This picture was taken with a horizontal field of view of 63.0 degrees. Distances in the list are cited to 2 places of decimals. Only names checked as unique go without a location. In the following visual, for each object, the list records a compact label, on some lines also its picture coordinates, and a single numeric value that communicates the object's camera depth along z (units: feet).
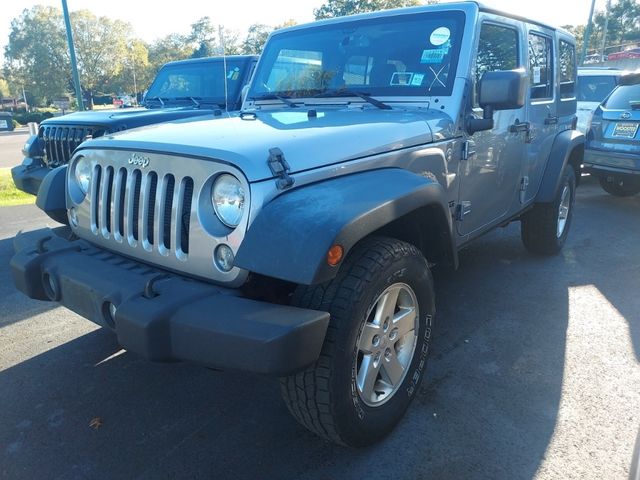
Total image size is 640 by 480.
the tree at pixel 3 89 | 231.34
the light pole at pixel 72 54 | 38.32
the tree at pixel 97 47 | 170.81
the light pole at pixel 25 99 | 185.90
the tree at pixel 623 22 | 192.03
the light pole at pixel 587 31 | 69.82
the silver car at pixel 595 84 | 33.04
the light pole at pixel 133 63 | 185.81
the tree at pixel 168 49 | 200.44
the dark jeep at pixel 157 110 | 18.81
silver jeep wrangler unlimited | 6.23
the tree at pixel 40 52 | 170.81
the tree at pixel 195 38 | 113.55
